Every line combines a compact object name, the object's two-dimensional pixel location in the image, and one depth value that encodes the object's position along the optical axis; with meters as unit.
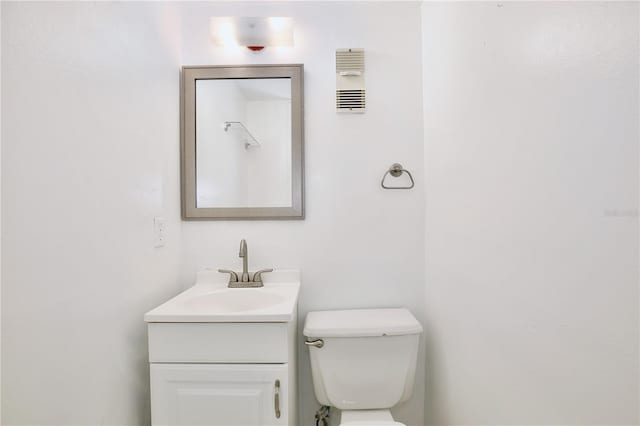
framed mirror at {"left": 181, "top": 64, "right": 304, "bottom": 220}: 1.44
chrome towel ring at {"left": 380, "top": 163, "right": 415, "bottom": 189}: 1.43
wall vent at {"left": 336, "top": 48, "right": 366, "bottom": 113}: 1.42
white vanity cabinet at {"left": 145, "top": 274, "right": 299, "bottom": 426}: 0.98
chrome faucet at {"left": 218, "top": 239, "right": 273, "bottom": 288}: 1.38
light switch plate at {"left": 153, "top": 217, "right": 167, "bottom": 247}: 1.19
